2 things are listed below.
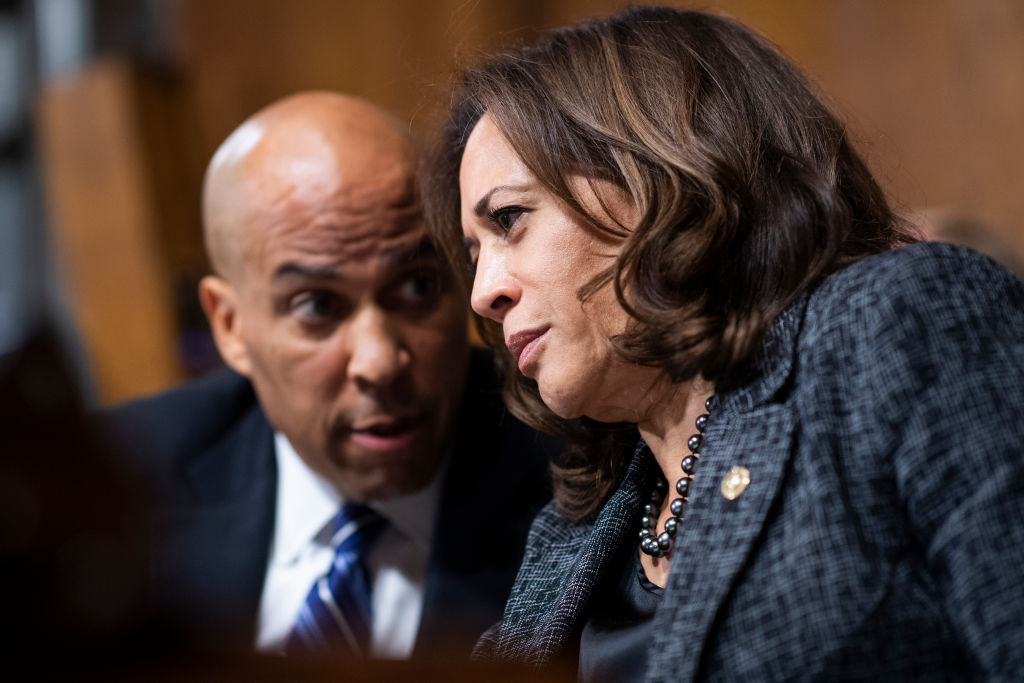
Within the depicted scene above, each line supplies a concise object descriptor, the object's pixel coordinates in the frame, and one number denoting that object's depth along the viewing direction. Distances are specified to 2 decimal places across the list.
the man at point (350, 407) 3.14
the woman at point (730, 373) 2.84
